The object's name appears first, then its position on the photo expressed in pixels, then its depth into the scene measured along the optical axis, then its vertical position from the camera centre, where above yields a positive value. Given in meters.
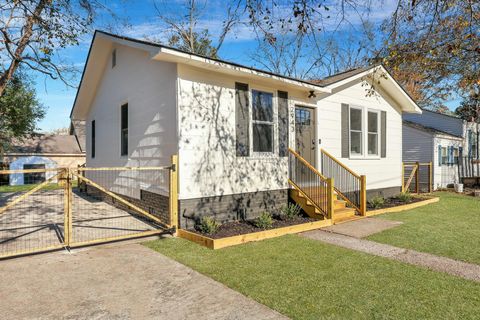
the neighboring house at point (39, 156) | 25.64 +0.43
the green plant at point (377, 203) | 10.04 -1.35
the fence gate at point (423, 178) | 15.93 -0.94
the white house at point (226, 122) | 6.99 +1.03
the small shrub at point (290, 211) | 8.16 -1.32
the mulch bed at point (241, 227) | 6.56 -1.49
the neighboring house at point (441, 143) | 17.17 +0.94
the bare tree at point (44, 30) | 7.95 +3.47
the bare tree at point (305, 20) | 5.39 +2.48
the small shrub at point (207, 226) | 6.59 -1.35
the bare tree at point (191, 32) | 22.86 +10.02
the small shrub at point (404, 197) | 11.15 -1.31
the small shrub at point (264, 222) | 7.13 -1.37
